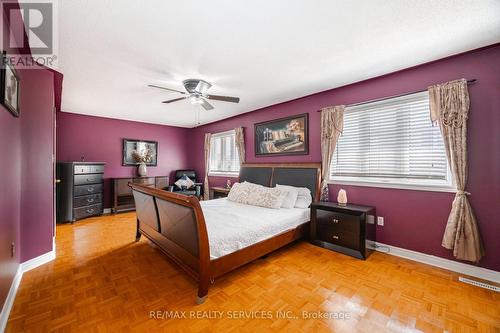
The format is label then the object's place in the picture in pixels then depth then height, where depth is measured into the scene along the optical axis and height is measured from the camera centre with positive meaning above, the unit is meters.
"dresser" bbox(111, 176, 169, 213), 5.16 -0.69
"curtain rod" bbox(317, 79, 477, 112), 2.33 +0.94
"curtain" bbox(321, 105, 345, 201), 3.38 +0.50
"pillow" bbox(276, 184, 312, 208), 3.47 -0.55
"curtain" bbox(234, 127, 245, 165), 5.12 +0.55
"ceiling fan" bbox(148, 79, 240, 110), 2.98 +1.08
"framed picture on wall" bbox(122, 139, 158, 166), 5.71 +0.34
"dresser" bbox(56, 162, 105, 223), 4.32 -0.56
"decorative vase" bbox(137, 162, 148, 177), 5.72 -0.15
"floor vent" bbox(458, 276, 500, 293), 2.08 -1.21
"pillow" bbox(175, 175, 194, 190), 6.05 -0.53
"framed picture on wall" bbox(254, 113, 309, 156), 3.93 +0.58
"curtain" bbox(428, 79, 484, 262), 2.25 +0.03
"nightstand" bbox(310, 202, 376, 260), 2.74 -0.87
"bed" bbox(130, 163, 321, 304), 1.94 -0.73
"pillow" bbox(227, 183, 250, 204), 3.79 -0.52
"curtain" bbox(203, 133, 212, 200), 6.15 +0.08
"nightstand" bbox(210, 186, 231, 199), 5.09 -0.69
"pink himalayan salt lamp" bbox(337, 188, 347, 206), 3.10 -0.49
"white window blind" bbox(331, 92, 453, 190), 2.62 +0.25
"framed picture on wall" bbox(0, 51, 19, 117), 1.57 +0.64
